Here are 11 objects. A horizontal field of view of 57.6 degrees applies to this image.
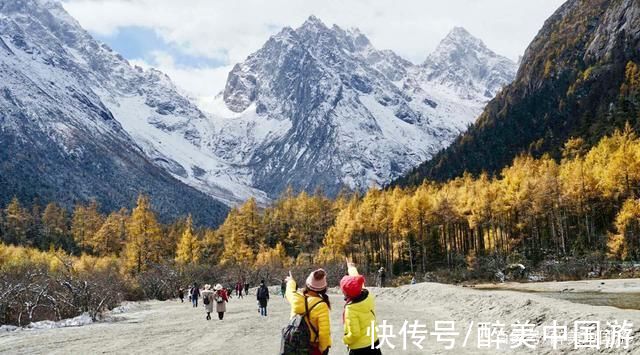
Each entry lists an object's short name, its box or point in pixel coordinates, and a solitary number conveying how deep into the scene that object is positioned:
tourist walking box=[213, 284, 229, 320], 30.62
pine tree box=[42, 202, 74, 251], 108.25
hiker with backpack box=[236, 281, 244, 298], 56.78
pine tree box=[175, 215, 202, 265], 88.28
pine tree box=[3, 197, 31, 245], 109.69
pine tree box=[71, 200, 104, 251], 110.14
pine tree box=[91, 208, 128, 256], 96.07
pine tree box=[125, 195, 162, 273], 74.44
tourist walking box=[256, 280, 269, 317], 31.38
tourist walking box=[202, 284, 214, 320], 31.25
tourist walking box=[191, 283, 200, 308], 45.11
